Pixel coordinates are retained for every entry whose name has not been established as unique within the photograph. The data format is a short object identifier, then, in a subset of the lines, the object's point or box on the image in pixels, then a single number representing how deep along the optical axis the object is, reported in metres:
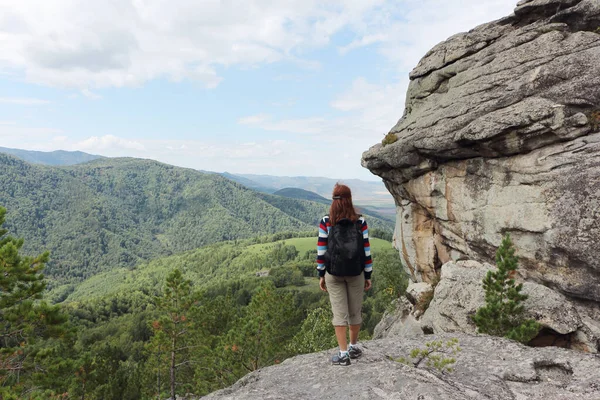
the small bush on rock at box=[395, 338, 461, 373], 9.20
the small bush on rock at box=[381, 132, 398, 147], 23.38
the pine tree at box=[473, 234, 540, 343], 13.77
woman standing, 7.84
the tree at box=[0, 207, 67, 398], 13.93
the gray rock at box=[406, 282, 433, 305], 22.91
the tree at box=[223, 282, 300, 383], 23.47
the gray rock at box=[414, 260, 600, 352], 12.98
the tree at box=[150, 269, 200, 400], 24.84
